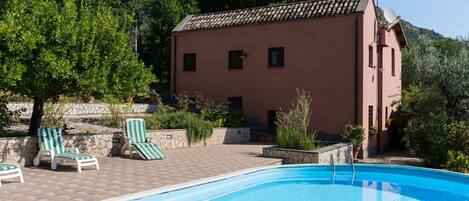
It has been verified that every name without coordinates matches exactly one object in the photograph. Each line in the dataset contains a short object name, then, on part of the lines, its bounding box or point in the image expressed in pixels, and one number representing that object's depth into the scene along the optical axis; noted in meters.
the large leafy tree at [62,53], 10.91
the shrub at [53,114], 15.49
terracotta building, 19.58
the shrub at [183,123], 17.96
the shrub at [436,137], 15.87
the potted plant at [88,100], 21.17
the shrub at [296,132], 15.53
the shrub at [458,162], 14.55
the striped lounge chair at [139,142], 14.32
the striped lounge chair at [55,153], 11.80
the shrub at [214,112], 20.54
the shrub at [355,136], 18.31
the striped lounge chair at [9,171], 9.73
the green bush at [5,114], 12.83
